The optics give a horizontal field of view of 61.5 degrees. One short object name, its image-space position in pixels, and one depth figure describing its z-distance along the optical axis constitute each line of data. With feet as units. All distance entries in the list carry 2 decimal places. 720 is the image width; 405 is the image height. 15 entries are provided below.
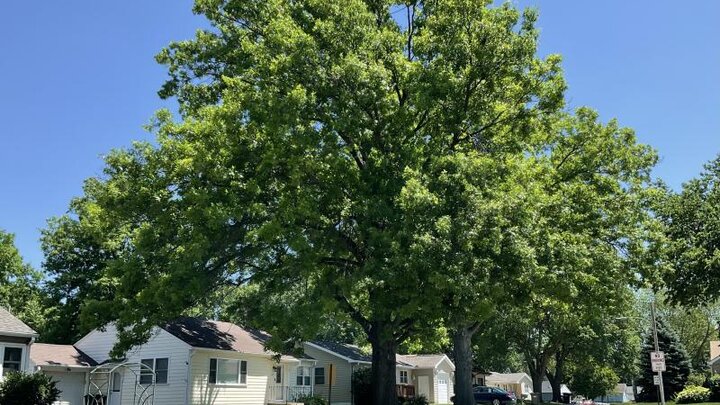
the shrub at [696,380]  172.94
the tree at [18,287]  145.18
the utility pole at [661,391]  117.29
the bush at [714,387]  139.44
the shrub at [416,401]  129.60
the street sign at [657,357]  104.74
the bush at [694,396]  138.31
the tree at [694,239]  85.40
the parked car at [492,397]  170.09
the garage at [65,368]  102.17
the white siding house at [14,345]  89.56
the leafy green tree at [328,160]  62.34
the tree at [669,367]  181.27
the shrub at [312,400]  113.29
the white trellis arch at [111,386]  102.32
